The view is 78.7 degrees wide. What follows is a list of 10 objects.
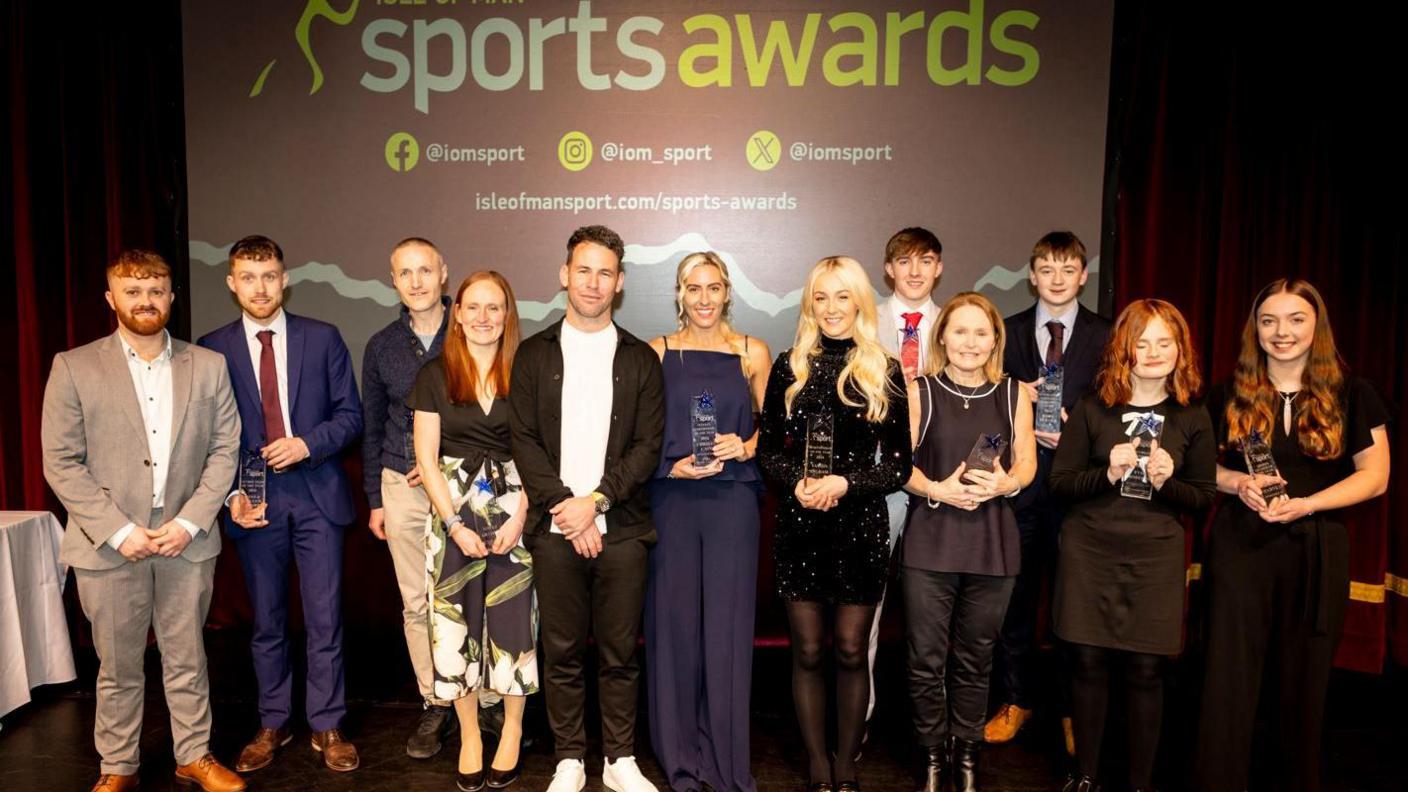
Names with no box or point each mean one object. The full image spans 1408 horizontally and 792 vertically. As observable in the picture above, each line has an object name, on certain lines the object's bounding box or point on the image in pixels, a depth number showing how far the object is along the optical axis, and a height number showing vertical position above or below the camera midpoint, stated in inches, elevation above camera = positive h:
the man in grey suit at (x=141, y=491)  111.9 -23.3
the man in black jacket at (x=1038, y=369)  133.6 -4.8
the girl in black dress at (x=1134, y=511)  107.8 -21.8
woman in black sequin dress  109.2 -17.3
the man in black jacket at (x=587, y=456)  112.3 -16.9
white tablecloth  140.2 -49.8
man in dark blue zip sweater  131.5 -17.4
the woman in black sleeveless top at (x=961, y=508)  111.0 -22.4
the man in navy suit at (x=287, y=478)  126.1 -23.7
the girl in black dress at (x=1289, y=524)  106.4 -22.5
